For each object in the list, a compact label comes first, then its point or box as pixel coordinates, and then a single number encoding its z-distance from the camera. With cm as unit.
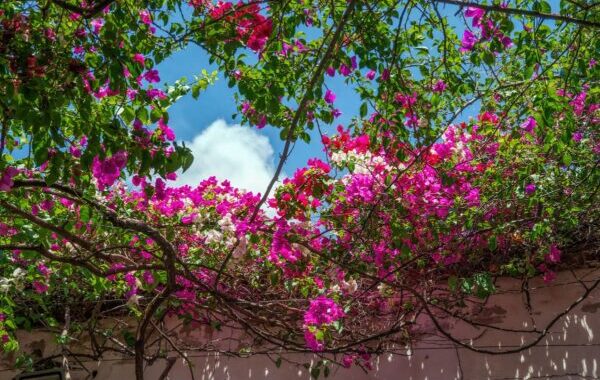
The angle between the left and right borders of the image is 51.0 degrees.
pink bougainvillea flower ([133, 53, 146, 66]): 269
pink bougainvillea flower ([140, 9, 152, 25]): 285
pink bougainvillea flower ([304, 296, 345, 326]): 312
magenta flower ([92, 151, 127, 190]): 239
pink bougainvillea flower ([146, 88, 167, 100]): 263
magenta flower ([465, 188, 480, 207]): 333
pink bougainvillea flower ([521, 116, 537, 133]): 308
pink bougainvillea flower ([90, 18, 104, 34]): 291
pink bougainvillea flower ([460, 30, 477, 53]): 294
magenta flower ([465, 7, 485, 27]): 273
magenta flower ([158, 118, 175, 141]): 260
